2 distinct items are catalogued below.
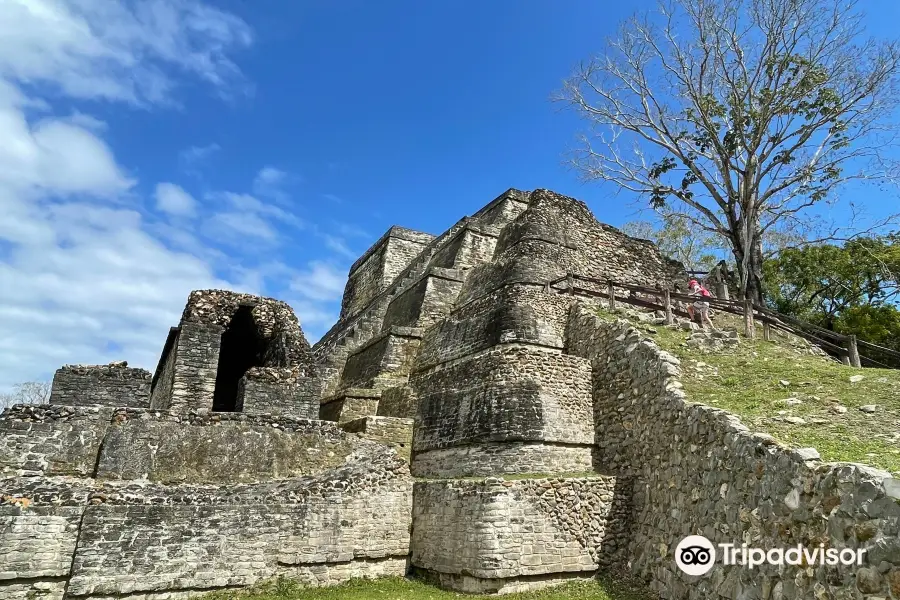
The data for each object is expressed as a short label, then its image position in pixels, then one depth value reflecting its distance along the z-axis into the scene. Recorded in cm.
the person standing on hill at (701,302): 1239
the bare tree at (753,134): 1702
